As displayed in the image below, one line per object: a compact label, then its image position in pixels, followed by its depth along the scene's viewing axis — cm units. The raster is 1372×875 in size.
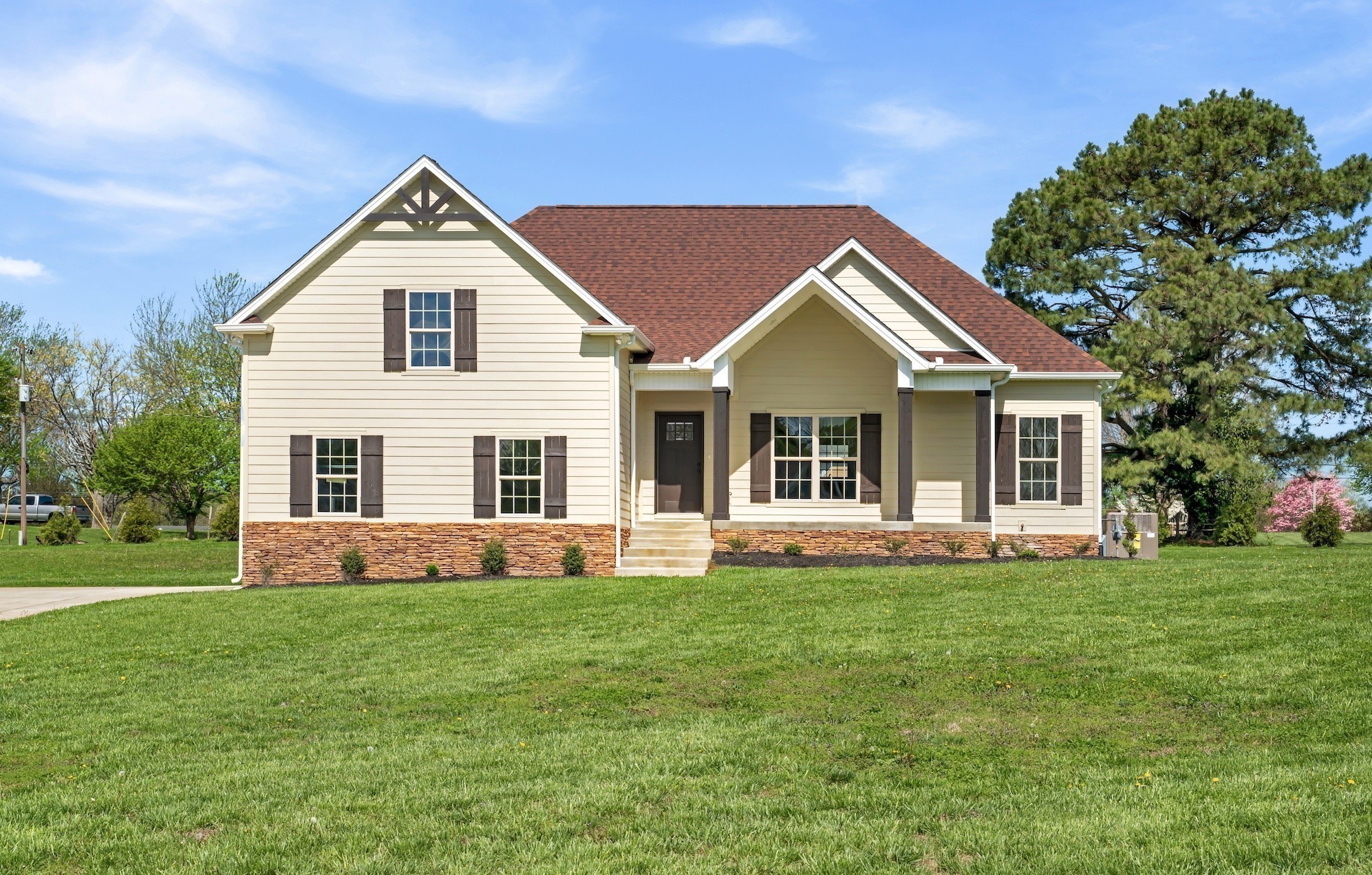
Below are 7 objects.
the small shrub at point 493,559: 2067
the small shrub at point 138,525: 3681
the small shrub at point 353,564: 2097
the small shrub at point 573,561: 2056
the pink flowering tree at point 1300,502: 4822
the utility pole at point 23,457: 3916
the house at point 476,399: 2119
